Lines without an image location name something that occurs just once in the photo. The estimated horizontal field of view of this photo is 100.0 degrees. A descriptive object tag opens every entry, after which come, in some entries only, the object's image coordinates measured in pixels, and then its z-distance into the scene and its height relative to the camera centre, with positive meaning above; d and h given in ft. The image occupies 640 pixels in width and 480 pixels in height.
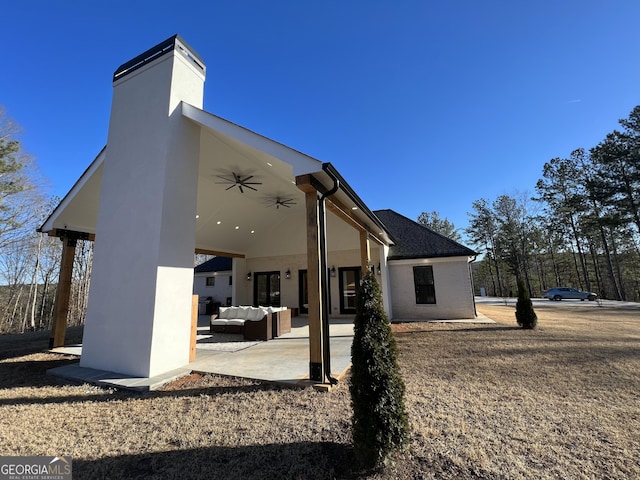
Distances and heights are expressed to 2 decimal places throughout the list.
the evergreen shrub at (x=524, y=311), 27.12 -2.69
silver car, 69.50 -3.26
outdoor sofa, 24.34 -2.72
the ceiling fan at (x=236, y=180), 24.35 +10.46
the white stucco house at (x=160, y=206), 13.91 +5.74
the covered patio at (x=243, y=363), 13.20 -4.10
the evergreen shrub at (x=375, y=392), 6.77 -2.72
